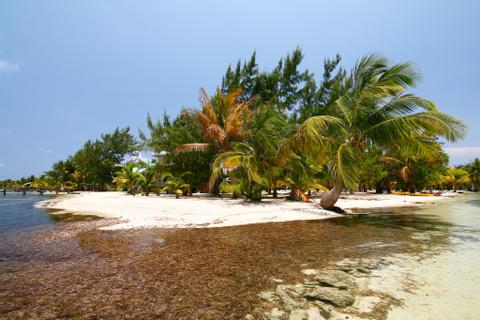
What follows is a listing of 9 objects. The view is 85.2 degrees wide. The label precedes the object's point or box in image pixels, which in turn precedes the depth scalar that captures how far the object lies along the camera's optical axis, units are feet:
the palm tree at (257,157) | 42.18
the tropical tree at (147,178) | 64.03
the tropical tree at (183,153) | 62.39
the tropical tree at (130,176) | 67.77
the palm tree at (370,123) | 28.94
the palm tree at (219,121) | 54.44
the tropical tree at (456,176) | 166.95
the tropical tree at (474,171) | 189.74
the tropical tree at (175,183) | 58.13
